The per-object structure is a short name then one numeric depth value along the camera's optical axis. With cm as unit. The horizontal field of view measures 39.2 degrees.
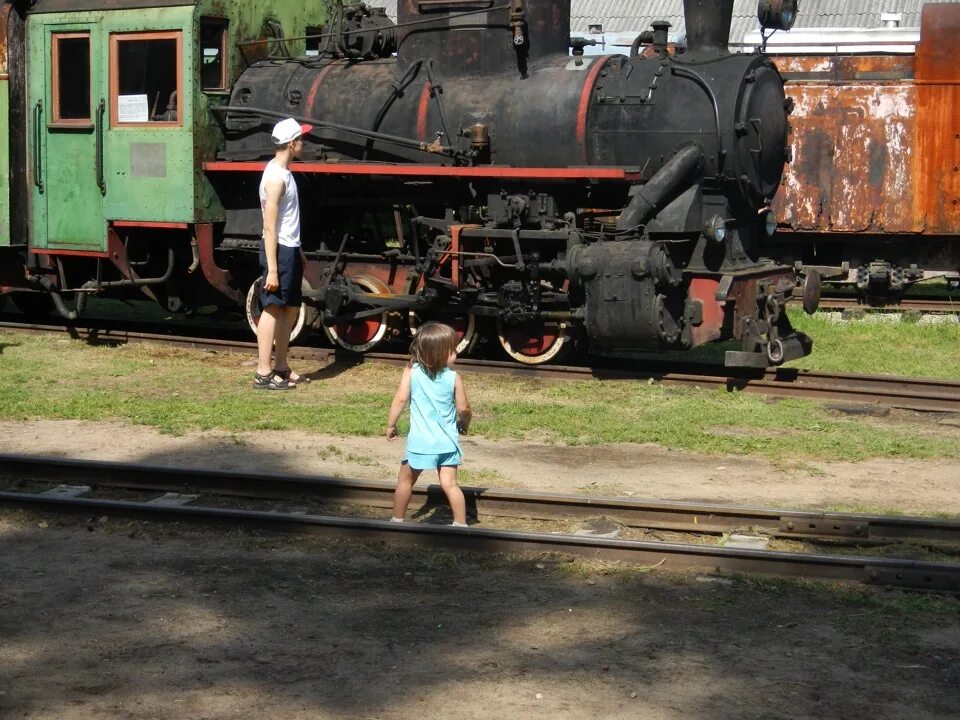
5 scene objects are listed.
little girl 623
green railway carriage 1126
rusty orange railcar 1496
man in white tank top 995
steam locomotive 988
